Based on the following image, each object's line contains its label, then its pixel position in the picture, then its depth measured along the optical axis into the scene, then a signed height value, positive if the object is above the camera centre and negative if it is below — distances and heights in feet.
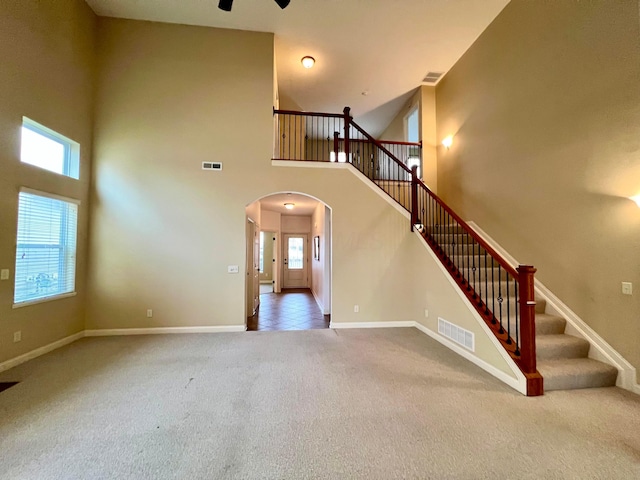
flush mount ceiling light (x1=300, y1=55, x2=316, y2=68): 18.69 +13.38
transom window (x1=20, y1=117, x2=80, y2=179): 11.47 +4.73
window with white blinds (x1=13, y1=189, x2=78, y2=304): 11.25 +0.21
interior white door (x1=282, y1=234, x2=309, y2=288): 35.24 -1.17
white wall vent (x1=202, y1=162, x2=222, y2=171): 15.64 +4.96
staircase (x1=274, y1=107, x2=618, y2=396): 8.96 -2.40
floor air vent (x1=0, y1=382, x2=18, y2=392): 9.01 -4.57
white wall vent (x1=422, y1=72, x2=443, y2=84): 20.21 +13.39
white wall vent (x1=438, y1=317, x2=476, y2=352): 11.23 -3.64
